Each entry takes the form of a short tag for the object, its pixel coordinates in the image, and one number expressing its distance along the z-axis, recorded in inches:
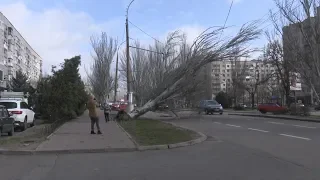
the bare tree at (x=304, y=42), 1379.2
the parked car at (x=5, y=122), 710.4
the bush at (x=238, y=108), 2622.5
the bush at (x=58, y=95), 1133.1
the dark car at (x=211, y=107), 1791.1
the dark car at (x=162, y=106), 1320.1
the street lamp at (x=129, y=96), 1266.1
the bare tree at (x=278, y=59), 1777.8
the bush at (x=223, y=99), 2977.4
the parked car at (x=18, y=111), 908.0
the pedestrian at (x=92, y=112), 724.9
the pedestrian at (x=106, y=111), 1168.8
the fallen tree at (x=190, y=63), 1173.1
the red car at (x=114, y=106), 2503.7
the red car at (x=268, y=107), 1911.4
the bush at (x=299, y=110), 1448.8
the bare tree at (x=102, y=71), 2891.2
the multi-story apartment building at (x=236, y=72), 3083.2
